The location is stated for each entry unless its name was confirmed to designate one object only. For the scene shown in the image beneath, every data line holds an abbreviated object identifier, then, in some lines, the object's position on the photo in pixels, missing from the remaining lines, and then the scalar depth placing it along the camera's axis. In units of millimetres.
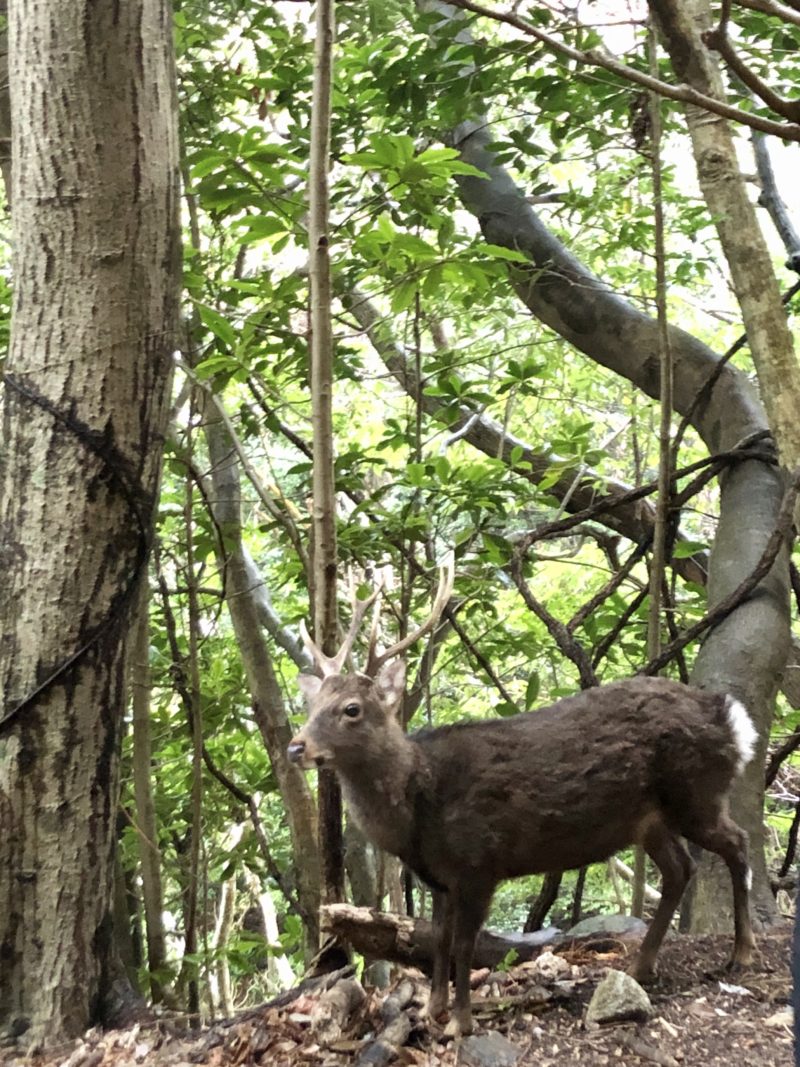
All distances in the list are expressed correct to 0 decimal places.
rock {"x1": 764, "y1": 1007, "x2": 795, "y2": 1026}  2498
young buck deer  2752
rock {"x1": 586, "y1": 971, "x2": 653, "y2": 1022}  2541
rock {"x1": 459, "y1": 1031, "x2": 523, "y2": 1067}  2420
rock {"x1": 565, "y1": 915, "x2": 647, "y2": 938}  3283
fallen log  2837
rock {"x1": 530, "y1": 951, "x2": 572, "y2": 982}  2924
